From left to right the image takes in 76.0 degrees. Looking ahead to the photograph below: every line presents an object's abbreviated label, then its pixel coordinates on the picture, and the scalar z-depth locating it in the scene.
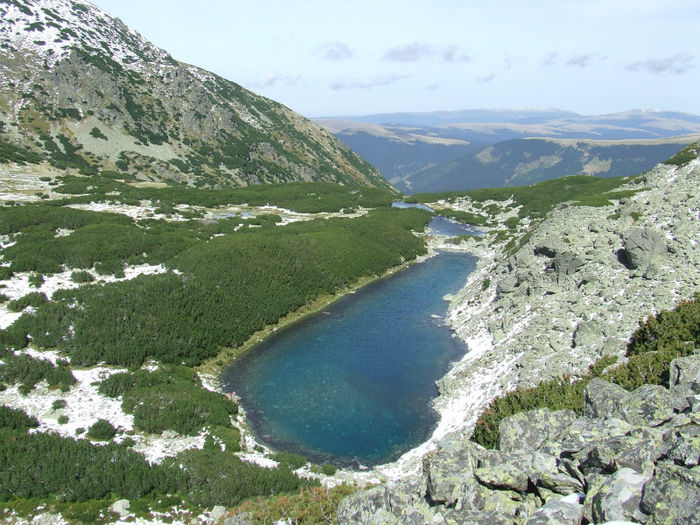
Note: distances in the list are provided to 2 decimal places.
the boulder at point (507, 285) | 44.97
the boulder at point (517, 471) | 12.36
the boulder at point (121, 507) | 20.28
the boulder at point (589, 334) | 29.80
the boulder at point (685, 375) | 14.55
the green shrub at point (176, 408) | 27.09
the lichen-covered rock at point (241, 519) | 17.58
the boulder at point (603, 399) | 15.59
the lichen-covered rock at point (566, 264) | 40.28
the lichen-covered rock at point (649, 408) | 13.68
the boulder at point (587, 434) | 13.27
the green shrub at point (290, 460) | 25.38
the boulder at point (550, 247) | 44.77
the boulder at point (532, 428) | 16.10
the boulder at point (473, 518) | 11.20
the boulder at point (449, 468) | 13.10
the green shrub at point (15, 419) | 24.97
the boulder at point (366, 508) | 13.88
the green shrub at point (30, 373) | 29.16
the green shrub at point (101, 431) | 25.42
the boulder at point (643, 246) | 35.44
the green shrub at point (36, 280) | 41.11
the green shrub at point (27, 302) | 37.16
